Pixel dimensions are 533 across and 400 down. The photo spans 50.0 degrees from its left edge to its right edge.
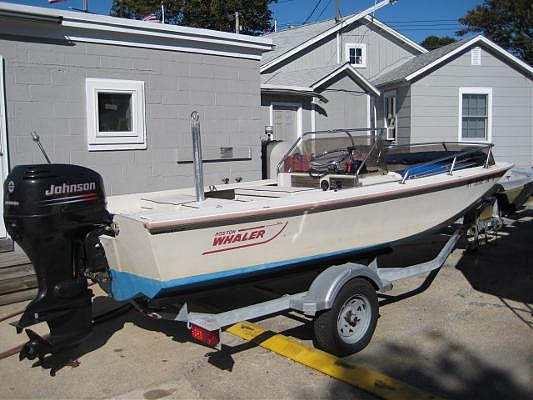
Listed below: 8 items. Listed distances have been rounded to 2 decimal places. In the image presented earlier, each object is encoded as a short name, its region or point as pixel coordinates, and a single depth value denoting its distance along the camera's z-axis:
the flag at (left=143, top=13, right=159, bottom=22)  9.27
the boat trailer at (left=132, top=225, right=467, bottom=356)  4.11
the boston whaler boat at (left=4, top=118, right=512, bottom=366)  3.95
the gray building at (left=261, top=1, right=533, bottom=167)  14.35
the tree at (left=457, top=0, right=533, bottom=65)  30.92
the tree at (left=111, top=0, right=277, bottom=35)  27.73
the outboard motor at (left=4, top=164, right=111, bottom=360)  3.96
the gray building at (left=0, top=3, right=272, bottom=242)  7.08
